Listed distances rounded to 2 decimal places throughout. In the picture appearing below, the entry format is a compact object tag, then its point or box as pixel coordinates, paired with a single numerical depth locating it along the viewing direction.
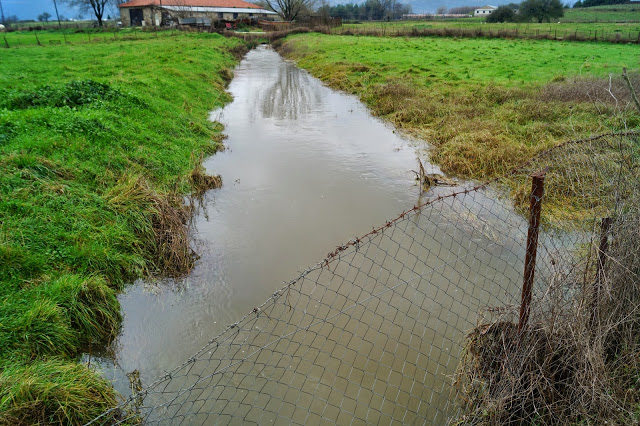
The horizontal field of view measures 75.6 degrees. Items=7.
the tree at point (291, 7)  60.88
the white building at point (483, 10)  127.61
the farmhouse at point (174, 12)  55.41
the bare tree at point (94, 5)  57.03
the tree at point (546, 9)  58.75
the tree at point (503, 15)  60.41
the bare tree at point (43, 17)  85.24
